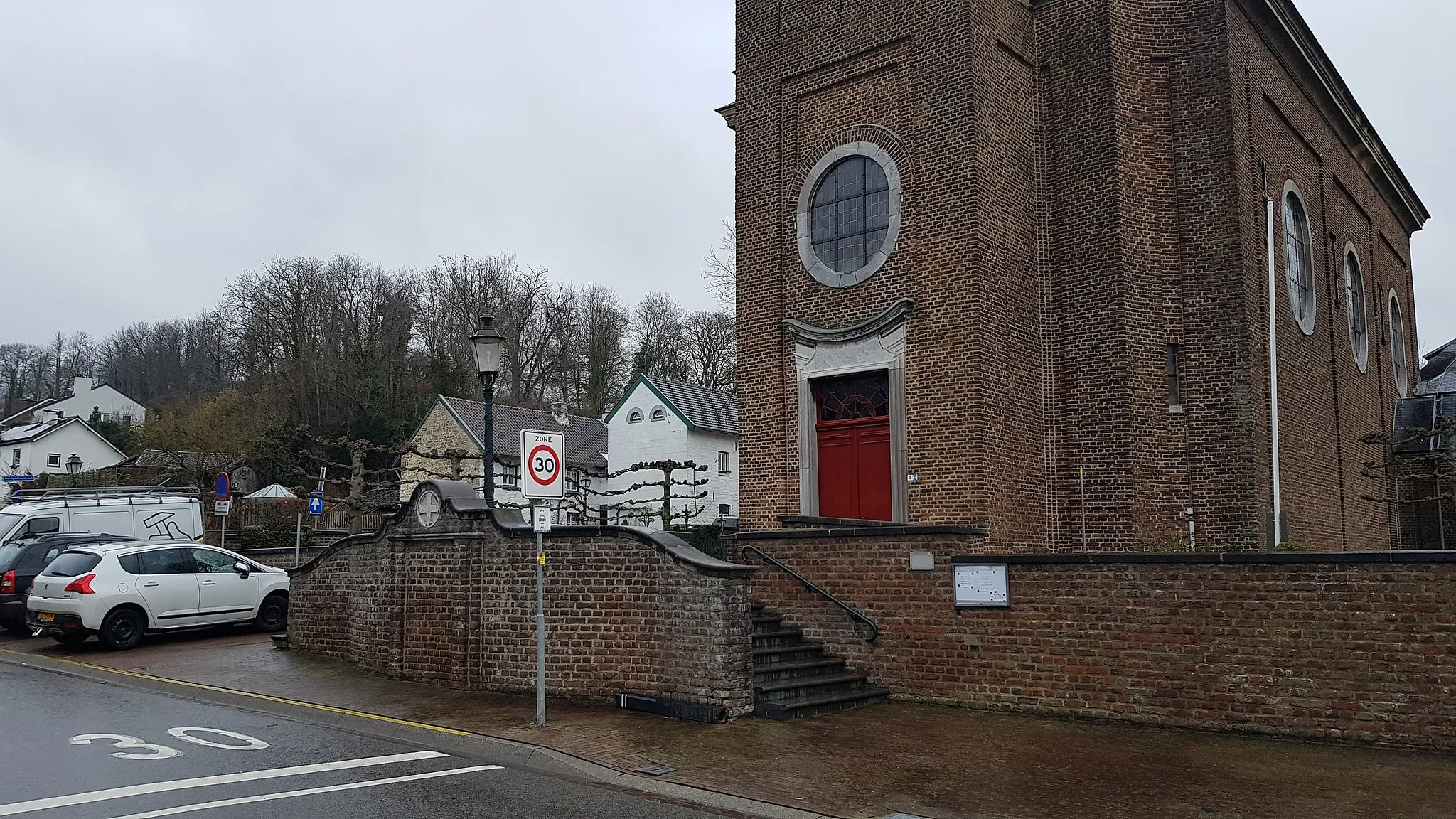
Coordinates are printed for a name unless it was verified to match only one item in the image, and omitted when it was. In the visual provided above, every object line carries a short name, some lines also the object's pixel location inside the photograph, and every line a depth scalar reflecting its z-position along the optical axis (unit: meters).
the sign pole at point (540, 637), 10.06
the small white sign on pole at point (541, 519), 10.21
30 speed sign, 9.98
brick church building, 15.94
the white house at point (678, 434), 41.91
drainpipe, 15.67
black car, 16.86
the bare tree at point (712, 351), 61.69
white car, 15.10
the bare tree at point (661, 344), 57.94
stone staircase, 11.14
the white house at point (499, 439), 44.09
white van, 19.34
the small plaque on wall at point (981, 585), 11.77
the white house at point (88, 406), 74.88
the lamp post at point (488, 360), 13.44
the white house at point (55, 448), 66.38
